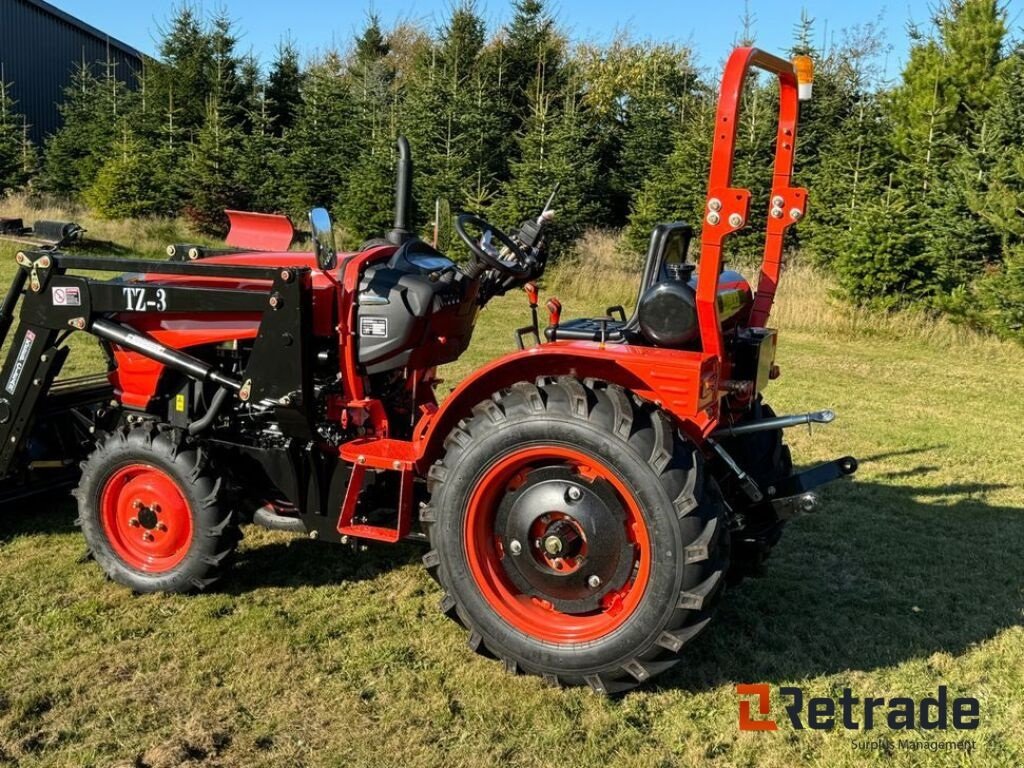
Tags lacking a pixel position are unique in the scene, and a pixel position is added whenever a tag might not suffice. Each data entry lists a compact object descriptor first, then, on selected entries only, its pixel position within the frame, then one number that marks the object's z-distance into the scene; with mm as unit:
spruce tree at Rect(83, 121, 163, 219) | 18109
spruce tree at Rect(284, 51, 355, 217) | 18125
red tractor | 2752
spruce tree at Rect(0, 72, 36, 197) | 18641
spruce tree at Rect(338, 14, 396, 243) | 16328
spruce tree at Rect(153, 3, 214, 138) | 19781
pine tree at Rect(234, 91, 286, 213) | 18156
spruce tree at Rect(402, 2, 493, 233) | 15680
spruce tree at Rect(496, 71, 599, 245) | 14633
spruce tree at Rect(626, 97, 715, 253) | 14758
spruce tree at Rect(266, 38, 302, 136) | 20297
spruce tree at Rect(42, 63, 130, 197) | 20328
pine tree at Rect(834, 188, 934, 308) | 11172
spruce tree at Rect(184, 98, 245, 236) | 17656
